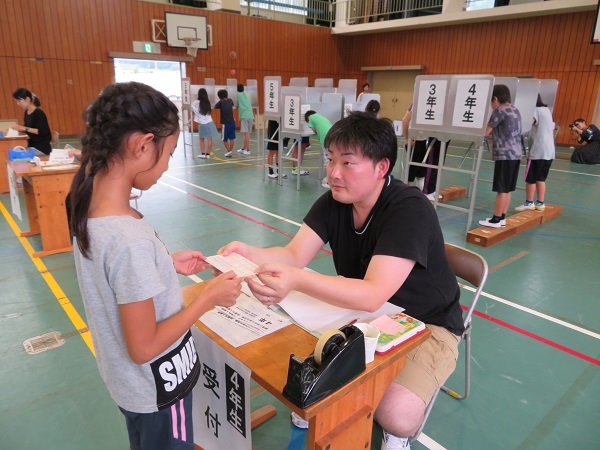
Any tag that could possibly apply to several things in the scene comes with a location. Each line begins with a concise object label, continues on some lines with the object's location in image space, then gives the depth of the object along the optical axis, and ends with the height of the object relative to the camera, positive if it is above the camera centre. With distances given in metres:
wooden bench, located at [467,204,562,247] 4.53 -1.34
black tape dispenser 0.98 -0.62
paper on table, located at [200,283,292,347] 1.31 -0.72
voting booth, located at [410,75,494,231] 4.43 -0.02
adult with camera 9.52 -0.82
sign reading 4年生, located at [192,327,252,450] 1.29 -1.00
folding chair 1.91 -0.76
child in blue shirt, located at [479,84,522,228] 4.55 -0.39
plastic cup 1.11 -0.62
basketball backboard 13.36 +2.27
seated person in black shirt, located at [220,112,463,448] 1.36 -0.55
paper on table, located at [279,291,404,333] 1.37 -0.71
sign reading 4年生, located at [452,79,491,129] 4.39 +0.06
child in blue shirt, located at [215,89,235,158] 9.11 -0.43
